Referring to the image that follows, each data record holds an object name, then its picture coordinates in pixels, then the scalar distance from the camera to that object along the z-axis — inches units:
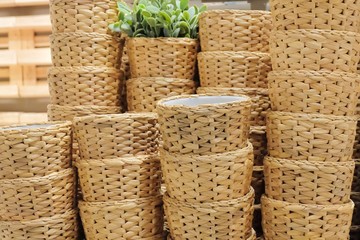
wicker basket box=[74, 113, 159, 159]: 72.7
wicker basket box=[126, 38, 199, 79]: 77.9
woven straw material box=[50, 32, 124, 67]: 78.8
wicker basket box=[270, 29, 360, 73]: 70.4
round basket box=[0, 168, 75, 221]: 72.9
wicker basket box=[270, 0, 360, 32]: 70.4
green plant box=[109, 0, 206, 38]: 78.0
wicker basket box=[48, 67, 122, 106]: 78.9
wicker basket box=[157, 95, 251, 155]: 69.0
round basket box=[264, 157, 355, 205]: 70.8
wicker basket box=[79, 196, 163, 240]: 73.0
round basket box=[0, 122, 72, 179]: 72.4
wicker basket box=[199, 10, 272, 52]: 76.4
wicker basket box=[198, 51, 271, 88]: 76.4
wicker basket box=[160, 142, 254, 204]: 69.6
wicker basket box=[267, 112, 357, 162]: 70.6
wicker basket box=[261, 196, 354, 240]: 70.9
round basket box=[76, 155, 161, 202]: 72.9
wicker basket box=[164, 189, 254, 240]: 70.1
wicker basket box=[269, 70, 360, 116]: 70.5
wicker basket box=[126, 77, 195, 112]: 78.2
